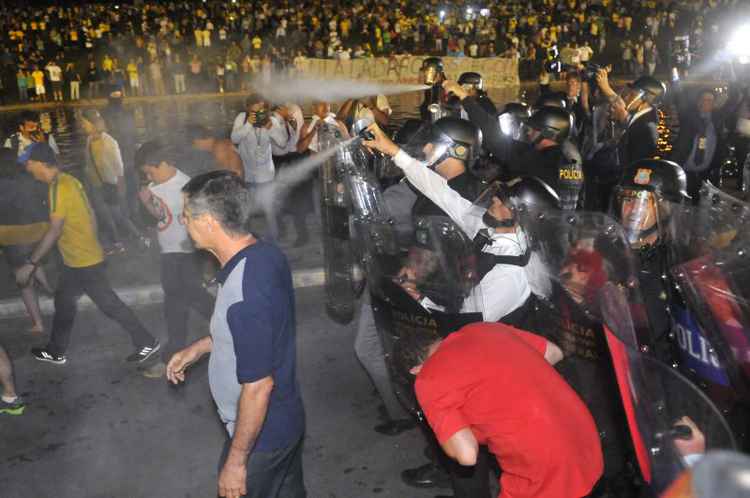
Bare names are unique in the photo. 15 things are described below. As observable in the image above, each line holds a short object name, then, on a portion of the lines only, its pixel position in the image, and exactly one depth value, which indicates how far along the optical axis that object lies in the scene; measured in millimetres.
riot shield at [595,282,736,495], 1727
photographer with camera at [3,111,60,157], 7375
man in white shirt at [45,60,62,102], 27152
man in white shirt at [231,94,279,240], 8297
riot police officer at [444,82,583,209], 6328
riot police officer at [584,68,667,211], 7398
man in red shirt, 2598
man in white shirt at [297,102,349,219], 6382
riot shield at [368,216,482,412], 3414
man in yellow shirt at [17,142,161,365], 5574
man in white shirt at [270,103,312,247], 8727
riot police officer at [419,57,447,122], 7281
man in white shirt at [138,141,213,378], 5320
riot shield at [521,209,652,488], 3494
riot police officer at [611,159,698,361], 3590
